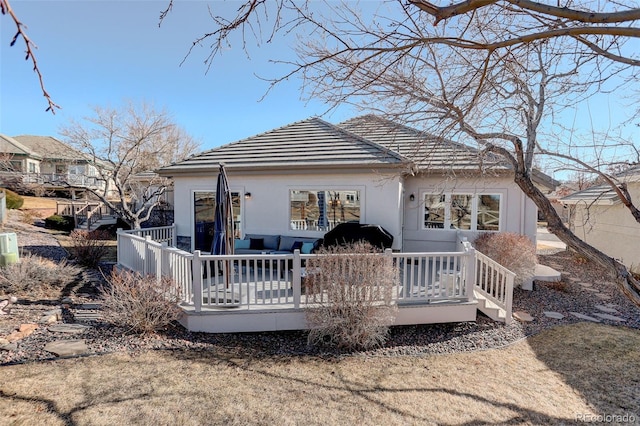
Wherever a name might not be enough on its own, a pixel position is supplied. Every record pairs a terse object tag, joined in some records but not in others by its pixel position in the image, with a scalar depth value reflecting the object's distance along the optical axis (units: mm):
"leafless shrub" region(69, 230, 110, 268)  10516
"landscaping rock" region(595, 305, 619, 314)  7582
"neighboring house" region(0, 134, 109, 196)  26438
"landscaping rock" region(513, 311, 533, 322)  6797
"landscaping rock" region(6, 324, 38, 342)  5125
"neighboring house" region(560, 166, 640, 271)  11138
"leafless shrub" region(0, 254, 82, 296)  7234
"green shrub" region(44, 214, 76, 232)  18734
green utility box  8523
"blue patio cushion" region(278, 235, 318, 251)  9523
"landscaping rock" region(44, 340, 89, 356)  4777
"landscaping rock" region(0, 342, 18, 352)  4762
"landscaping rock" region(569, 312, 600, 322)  7037
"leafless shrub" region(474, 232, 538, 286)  8141
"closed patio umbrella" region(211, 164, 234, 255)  6809
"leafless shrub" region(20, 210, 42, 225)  18781
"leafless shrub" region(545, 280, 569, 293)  9032
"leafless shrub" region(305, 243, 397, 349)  5285
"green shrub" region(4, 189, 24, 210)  20797
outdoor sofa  9352
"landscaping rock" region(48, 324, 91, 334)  5466
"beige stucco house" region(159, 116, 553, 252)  9203
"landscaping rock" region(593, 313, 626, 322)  7106
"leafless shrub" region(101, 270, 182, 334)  5414
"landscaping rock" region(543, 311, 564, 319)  7081
